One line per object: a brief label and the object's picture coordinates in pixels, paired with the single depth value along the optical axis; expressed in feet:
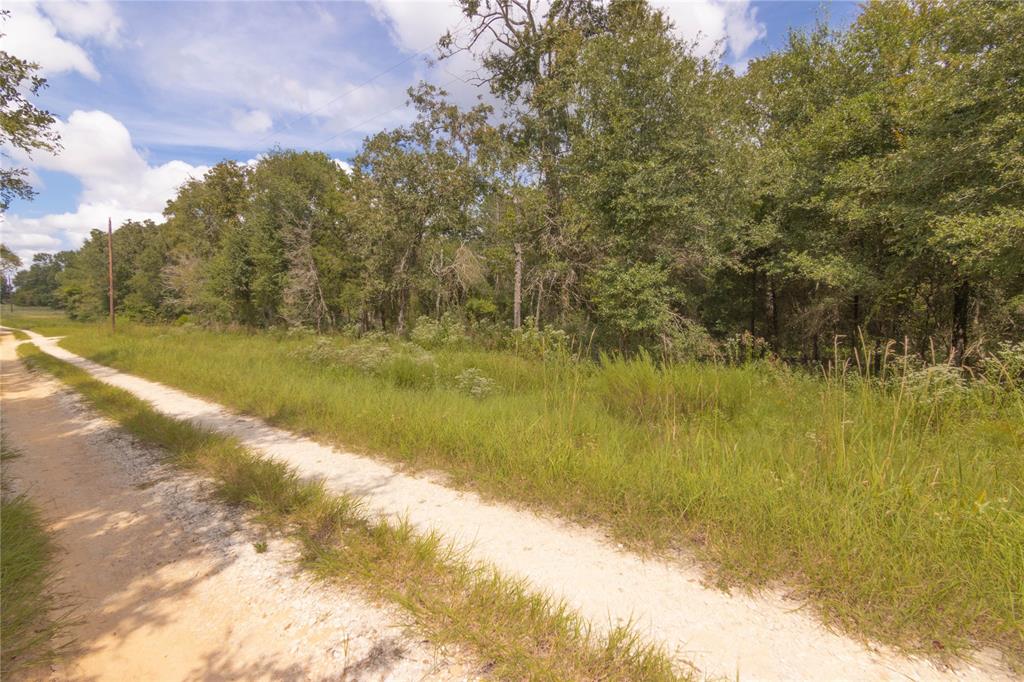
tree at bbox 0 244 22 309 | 192.11
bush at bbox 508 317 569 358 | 25.18
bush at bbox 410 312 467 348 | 43.83
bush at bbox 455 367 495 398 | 23.26
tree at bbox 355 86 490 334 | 55.47
